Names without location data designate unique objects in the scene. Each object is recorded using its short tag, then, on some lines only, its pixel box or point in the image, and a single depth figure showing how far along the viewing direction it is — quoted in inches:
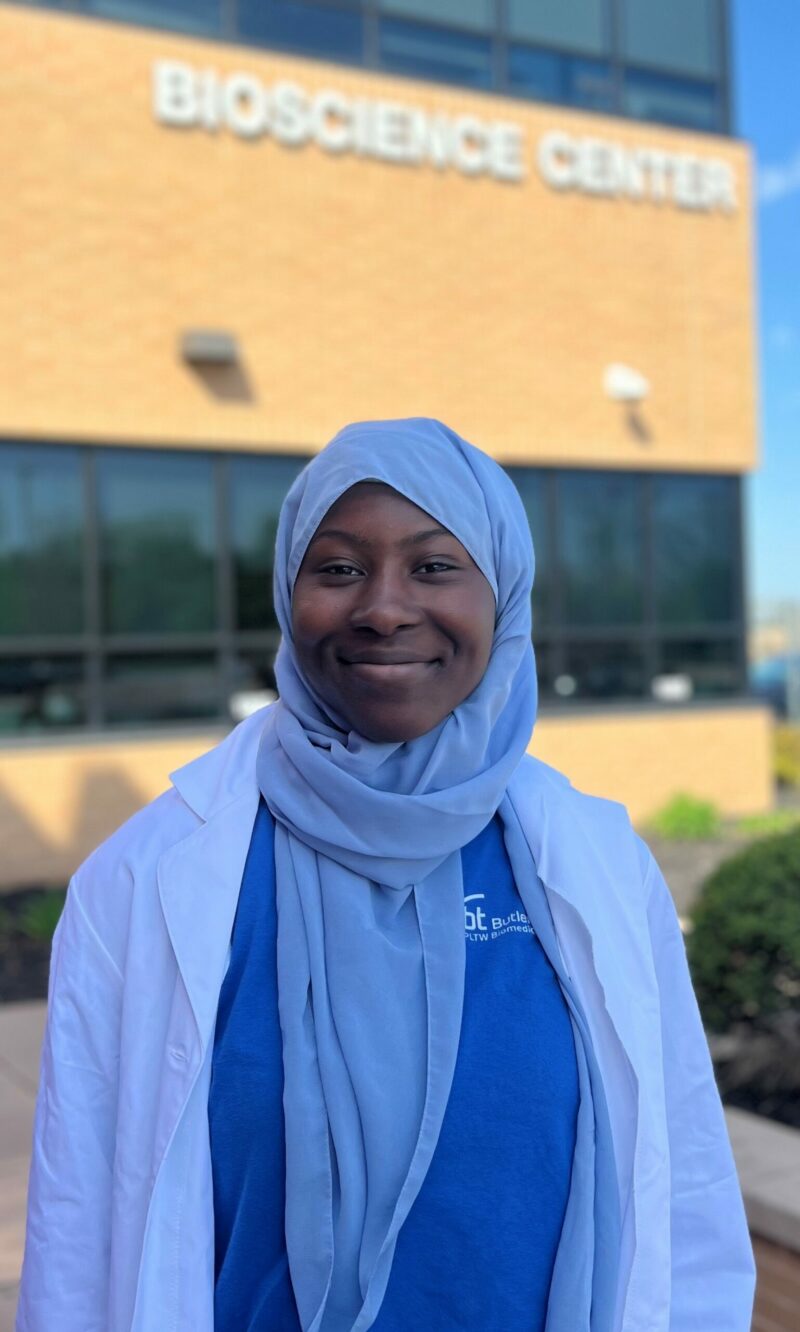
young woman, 58.1
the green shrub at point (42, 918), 286.8
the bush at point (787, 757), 593.9
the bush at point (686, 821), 432.1
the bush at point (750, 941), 179.3
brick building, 372.2
